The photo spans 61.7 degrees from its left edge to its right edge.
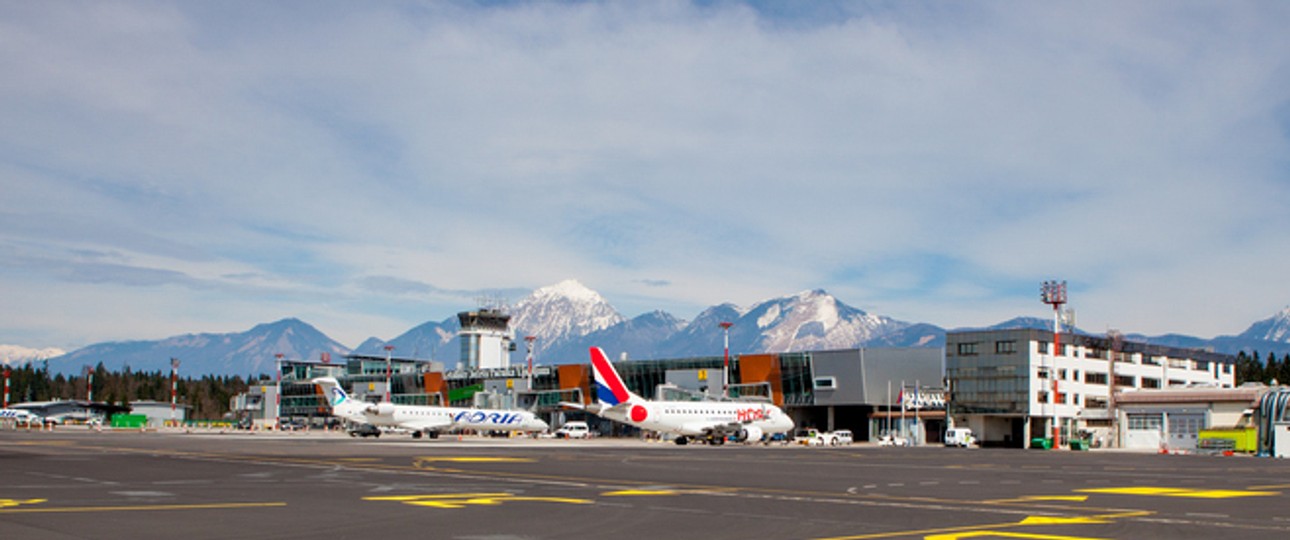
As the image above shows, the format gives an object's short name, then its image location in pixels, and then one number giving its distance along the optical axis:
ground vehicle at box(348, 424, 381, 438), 104.12
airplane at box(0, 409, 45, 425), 140.15
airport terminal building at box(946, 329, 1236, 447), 109.56
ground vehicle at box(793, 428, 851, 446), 103.62
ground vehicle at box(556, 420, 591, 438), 123.00
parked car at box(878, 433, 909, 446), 109.01
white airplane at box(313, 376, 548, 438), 101.88
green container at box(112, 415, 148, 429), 152.00
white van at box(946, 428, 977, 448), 102.31
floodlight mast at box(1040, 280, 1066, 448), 100.81
